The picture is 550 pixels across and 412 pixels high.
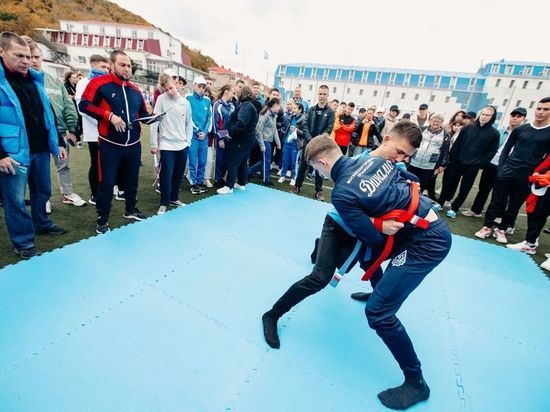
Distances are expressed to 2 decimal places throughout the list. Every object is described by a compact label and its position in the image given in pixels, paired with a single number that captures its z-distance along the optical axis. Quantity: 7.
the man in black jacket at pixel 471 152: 5.68
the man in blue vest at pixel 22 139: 2.65
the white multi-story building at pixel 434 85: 44.62
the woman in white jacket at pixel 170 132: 4.34
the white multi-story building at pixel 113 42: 48.34
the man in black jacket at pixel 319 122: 6.20
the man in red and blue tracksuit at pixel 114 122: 3.30
